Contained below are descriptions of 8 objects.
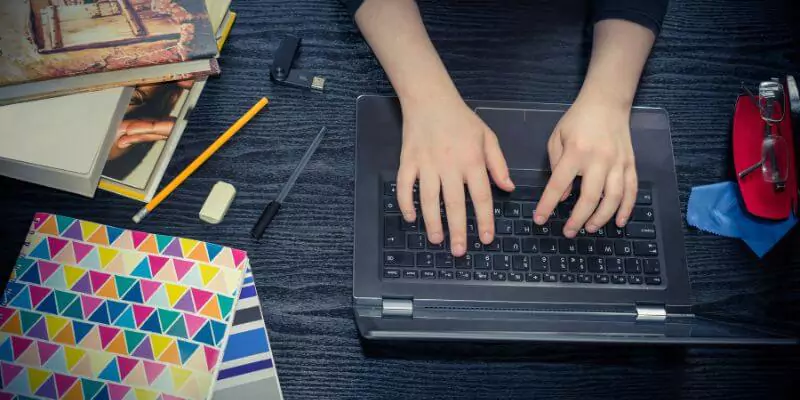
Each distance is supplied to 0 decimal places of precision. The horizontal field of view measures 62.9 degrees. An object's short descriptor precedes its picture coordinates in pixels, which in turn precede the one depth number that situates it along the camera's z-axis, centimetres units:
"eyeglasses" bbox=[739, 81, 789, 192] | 82
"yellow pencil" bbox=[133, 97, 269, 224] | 80
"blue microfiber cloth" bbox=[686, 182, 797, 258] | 83
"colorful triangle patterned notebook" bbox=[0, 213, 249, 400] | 72
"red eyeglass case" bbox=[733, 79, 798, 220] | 82
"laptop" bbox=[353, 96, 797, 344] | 75
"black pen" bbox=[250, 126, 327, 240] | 80
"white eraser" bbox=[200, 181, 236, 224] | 80
